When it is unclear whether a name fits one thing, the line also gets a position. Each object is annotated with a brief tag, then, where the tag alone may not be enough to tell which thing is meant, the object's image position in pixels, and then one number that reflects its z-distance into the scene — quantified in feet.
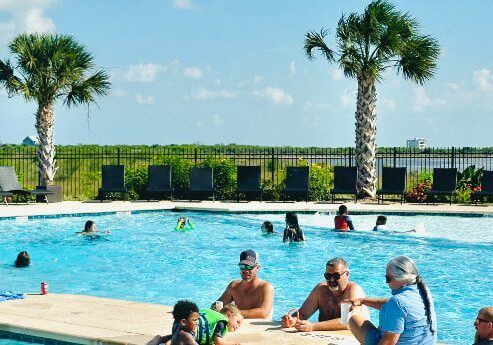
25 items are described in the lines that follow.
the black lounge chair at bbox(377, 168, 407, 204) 76.18
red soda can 32.01
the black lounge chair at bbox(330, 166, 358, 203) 76.23
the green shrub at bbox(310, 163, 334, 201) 82.43
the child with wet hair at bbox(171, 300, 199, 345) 19.76
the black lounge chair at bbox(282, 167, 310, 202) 78.38
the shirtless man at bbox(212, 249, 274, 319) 25.64
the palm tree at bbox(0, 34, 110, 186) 82.02
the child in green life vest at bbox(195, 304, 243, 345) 21.20
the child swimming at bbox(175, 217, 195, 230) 63.93
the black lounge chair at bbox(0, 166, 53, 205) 75.97
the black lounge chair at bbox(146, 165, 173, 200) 80.69
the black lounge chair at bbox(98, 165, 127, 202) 79.71
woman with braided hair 18.21
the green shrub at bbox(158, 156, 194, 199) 84.43
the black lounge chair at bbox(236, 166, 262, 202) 79.72
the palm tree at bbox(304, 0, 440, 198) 81.76
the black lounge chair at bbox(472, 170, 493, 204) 75.61
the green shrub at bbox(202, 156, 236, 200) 84.12
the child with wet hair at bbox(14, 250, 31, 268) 46.09
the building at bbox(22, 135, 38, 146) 391.86
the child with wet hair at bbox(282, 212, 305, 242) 52.80
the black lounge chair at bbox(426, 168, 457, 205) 75.92
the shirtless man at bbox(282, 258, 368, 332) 23.61
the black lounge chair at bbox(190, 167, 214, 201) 79.61
